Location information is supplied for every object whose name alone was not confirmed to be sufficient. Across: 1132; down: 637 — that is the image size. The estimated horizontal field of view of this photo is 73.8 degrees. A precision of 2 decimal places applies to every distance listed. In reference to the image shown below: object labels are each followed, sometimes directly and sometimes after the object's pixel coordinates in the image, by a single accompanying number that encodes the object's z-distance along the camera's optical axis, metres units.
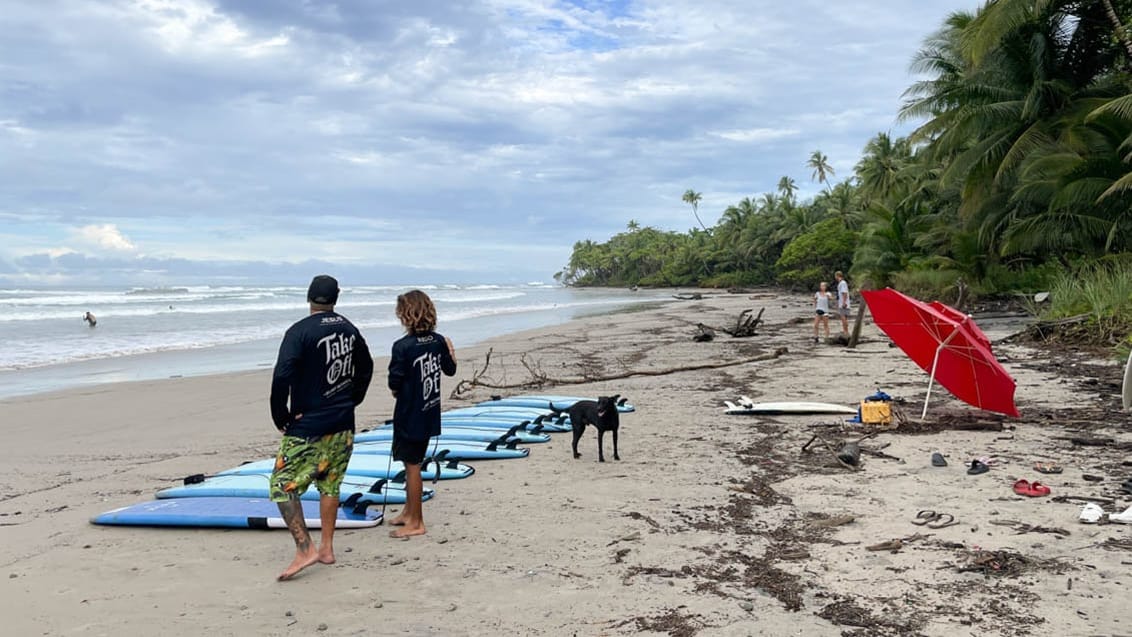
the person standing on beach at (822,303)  18.17
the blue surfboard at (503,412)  9.41
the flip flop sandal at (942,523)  4.95
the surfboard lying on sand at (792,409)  9.20
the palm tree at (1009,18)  16.44
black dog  6.82
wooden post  16.40
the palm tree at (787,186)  80.44
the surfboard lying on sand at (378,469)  6.47
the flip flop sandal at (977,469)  6.21
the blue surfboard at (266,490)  5.67
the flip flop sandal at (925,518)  5.04
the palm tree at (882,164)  41.12
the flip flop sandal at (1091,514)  4.84
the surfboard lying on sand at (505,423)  8.58
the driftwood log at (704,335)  20.11
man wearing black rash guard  4.22
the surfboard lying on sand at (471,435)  8.02
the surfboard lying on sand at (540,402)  10.01
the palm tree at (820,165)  74.56
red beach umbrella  7.69
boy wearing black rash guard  4.91
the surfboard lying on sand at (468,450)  7.29
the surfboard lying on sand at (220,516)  5.18
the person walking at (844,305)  18.06
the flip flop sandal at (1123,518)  4.77
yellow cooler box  8.17
